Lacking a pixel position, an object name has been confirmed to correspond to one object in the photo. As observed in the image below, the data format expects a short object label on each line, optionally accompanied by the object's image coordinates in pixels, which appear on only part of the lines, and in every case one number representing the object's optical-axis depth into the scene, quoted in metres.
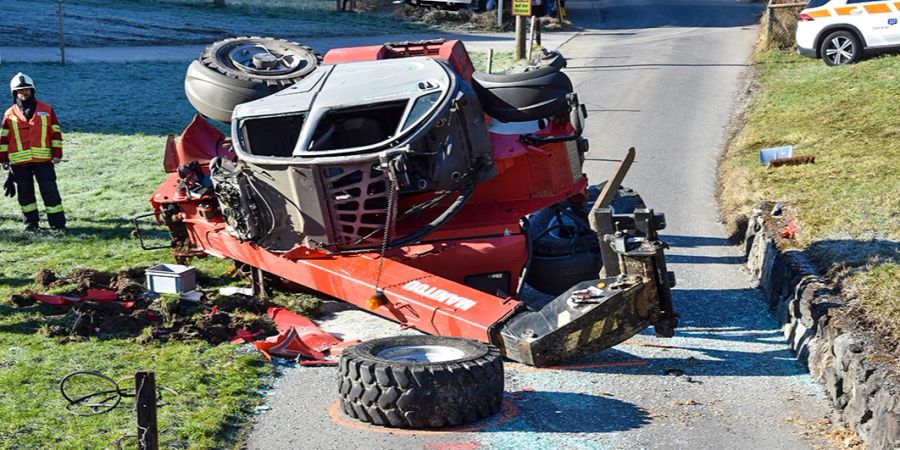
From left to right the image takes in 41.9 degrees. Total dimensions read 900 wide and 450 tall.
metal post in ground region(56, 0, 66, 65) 25.97
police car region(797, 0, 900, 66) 21.98
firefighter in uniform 13.60
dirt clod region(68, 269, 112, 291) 10.98
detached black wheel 7.35
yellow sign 25.66
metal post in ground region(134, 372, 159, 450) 5.89
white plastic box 10.59
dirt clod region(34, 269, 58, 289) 11.08
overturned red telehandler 8.45
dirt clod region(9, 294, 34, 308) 10.27
